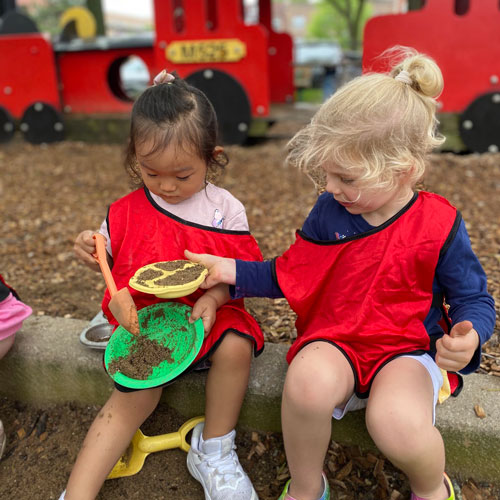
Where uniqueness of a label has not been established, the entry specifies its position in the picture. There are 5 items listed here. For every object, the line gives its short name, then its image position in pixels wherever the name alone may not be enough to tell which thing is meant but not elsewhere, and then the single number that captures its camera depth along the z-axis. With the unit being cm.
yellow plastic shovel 148
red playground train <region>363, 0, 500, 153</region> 412
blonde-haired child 117
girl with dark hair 135
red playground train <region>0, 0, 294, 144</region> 480
